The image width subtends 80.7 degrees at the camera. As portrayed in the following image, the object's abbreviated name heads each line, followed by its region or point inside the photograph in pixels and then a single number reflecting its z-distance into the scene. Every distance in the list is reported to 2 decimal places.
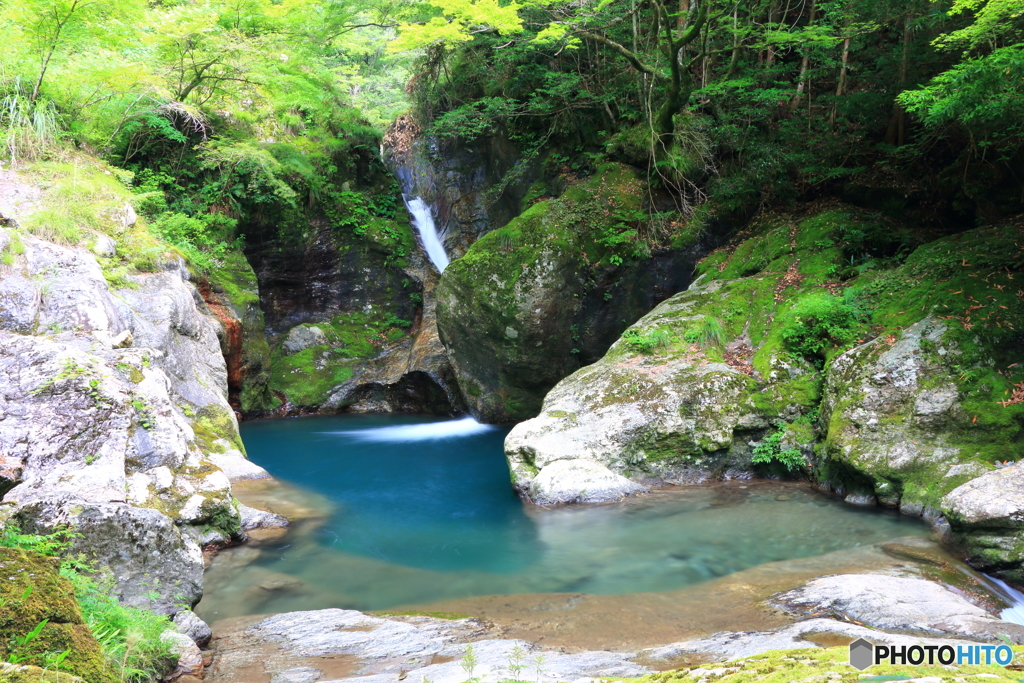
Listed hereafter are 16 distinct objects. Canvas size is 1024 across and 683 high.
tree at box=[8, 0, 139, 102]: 10.29
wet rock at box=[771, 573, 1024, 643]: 4.43
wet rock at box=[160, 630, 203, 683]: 3.76
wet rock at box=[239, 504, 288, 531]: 7.49
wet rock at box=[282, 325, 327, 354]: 17.50
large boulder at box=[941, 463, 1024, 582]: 5.34
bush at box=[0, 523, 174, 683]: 3.28
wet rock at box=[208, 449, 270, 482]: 8.57
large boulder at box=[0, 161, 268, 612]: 4.41
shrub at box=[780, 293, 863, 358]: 9.20
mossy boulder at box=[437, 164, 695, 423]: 12.57
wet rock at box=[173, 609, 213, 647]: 4.38
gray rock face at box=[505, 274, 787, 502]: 8.91
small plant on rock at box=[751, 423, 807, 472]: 8.69
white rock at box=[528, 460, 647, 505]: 8.33
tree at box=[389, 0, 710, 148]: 10.87
